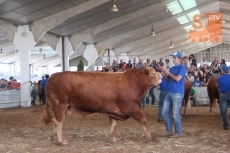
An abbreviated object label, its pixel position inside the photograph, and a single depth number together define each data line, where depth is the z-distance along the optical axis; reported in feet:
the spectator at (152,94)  50.11
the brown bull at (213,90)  34.04
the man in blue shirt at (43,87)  53.72
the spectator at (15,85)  55.86
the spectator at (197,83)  51.21
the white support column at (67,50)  65.82
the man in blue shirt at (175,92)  21.94
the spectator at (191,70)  50.05
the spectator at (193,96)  48.19
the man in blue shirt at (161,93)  28.55
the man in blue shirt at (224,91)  25.72
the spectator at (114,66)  48.21
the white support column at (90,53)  79.05
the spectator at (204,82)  51.38
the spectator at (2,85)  53.31
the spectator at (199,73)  51.26
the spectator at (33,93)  59.06
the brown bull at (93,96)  21.06
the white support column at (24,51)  53.16
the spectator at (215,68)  48.00
